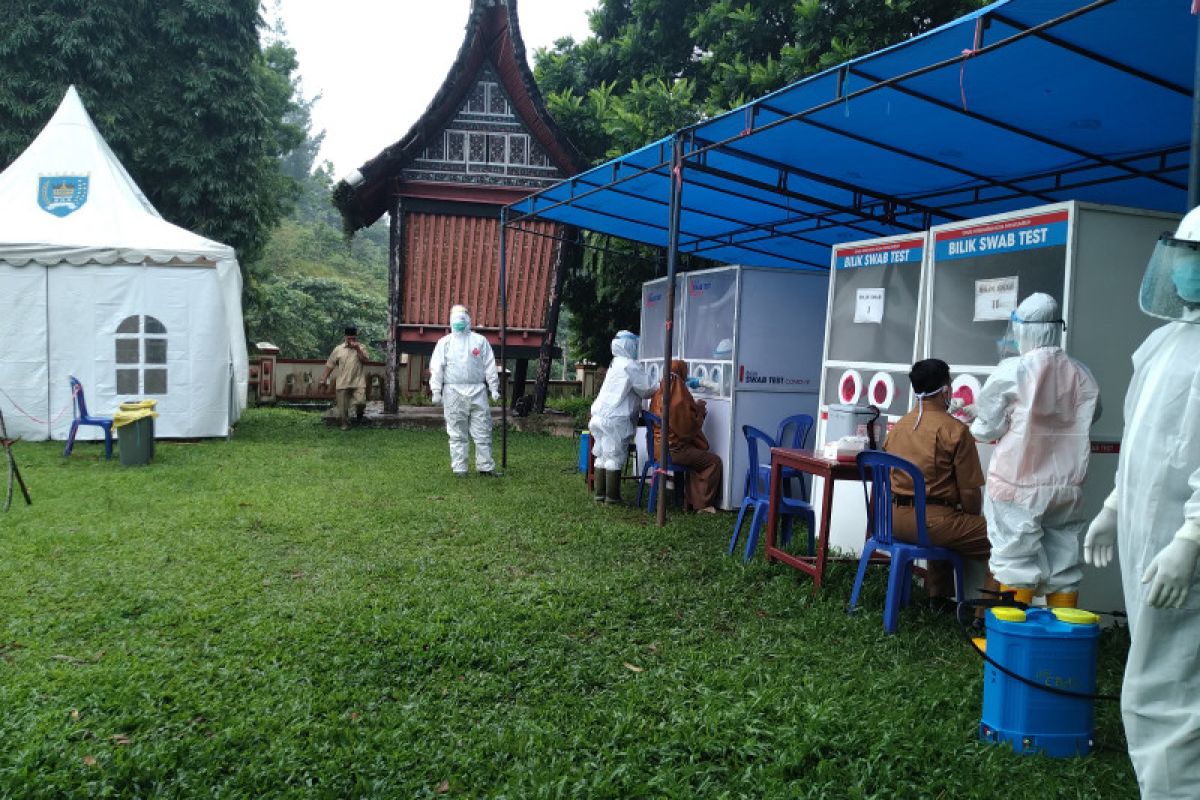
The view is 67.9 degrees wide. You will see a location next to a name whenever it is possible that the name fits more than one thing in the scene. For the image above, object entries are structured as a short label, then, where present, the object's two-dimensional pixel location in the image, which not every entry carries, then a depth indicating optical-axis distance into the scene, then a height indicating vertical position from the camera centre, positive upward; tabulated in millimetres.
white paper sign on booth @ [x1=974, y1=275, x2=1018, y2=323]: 5375 +504
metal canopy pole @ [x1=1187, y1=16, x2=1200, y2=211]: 2896 +743
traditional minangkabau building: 13781 +2523
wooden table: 5344 -706
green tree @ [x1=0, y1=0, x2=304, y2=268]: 17594 +5123
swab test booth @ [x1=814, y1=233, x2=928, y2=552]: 6262 +301
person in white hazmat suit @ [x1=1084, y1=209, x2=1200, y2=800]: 2584 -440
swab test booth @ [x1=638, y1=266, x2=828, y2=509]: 8508 +165
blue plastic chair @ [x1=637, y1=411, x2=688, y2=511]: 8155 -946
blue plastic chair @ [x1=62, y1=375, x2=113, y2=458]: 10523 -972
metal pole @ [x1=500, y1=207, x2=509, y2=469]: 10219 +87
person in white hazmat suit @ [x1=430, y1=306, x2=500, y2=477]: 10297 -323
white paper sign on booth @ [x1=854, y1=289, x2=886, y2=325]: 6543 +513
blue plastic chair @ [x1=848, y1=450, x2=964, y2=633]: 4762 -907
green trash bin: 9758 -1022
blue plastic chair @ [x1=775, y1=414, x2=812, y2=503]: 7781 -524
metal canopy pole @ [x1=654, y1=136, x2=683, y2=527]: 6773 +696
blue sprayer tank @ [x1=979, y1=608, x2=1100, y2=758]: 3363 -1109
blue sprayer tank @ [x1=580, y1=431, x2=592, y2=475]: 9367 -917
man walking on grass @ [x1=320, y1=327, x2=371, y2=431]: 14383 -427
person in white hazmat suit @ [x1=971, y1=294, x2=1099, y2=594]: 4367 -391
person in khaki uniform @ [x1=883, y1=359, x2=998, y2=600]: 4859 -534
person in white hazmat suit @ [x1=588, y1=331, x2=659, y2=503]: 8453 -489
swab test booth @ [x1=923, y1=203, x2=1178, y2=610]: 4922 +562
